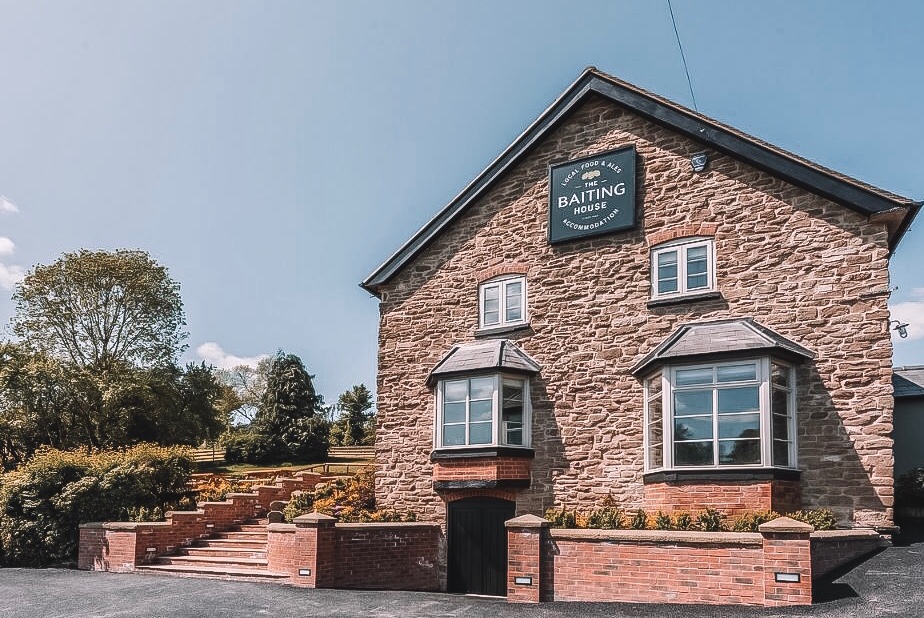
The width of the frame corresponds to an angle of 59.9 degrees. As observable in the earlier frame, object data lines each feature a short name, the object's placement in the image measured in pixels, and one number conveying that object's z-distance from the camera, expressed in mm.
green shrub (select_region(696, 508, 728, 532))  13914
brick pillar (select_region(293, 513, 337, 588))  15352
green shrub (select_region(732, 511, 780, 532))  13609
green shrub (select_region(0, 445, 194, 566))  19906
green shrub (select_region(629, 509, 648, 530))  14734
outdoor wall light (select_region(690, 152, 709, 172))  16922
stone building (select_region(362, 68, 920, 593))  14703
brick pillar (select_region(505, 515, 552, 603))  13484
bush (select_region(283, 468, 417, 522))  18656
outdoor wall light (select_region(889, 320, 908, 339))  17453
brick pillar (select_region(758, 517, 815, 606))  11305
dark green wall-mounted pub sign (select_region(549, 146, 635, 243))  17688
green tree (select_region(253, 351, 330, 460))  43000
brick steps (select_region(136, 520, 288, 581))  17109
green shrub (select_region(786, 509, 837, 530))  13969
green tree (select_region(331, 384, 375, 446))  51062
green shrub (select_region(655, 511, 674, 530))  14430
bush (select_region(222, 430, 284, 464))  42344
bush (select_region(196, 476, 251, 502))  21453
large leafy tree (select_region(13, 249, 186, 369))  40781
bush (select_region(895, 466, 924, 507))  15547
